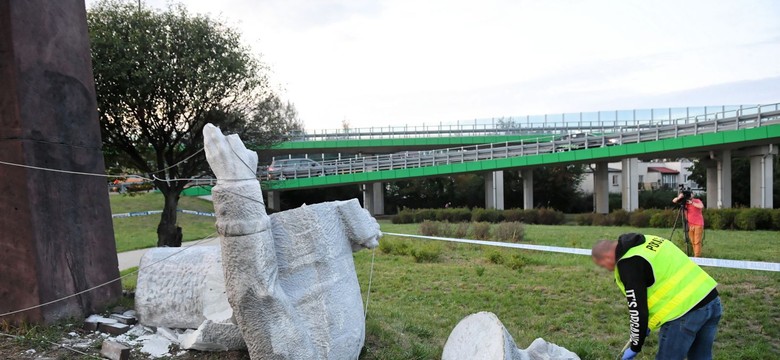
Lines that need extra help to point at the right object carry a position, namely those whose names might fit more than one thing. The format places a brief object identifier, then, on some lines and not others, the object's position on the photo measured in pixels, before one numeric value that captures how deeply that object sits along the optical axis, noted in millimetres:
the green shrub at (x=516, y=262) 11023
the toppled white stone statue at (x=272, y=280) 4156
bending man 3639
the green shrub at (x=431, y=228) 17562
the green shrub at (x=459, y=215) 25500
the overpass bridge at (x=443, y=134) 40812
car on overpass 32297
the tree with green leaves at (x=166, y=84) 13297
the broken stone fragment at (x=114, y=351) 4766
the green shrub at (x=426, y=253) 12625
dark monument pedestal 5559
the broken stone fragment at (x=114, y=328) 5594
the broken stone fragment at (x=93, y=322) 5668
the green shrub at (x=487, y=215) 25109
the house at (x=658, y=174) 56062
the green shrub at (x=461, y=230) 16891
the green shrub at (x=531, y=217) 24328
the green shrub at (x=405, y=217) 26641
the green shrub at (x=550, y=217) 24062
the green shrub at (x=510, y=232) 15859
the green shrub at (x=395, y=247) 13459
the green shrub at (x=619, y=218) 22109
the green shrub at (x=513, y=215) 24744
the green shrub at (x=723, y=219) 19109
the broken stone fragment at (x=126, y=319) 5855
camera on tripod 11000
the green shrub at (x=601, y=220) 22516
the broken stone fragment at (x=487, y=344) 4027
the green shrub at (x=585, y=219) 23175
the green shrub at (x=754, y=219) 18469
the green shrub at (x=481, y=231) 16464
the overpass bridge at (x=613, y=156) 23828
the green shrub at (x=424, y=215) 26148
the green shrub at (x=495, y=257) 11625
